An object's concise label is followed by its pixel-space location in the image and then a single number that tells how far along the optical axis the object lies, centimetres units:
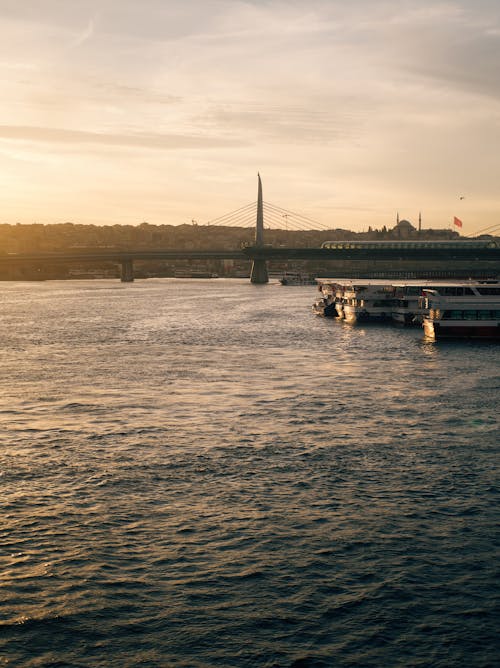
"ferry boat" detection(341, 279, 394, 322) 8888
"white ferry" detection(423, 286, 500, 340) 6775
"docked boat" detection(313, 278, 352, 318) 9875
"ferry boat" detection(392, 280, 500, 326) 7156
